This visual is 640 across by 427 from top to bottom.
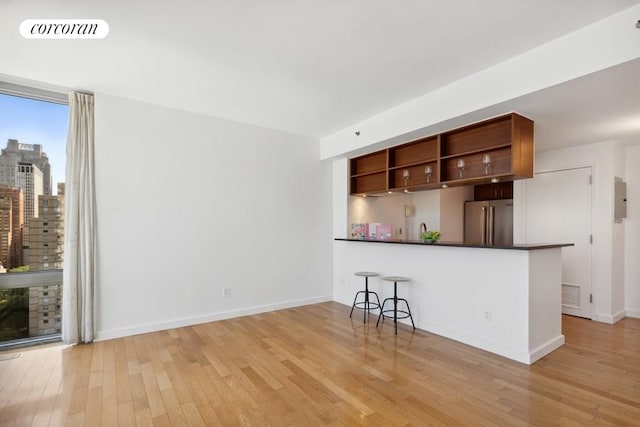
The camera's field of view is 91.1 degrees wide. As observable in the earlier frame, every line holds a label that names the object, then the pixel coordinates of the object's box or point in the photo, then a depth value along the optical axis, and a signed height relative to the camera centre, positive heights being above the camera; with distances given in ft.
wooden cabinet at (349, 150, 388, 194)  16.19 +2.03
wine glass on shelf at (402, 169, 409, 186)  14.83 +1.66
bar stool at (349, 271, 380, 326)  14.44 -4.52
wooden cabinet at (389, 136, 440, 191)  13.61 +2.11
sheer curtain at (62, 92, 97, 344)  11.27 -0.69
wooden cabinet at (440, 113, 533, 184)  10.76 +2.22
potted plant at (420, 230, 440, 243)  13.84 -1.14
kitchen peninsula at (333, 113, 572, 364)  10.31 -1.85
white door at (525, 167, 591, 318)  14.89 -0.61
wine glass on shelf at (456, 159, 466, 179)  12.37 +1.81
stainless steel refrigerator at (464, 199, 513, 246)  19.56 -0.71
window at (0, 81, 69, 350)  11.03 +0.24
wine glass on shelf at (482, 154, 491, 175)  11.42 +1.77
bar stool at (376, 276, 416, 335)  13.07 -4.13
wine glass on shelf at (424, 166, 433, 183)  13.61 +1.73
